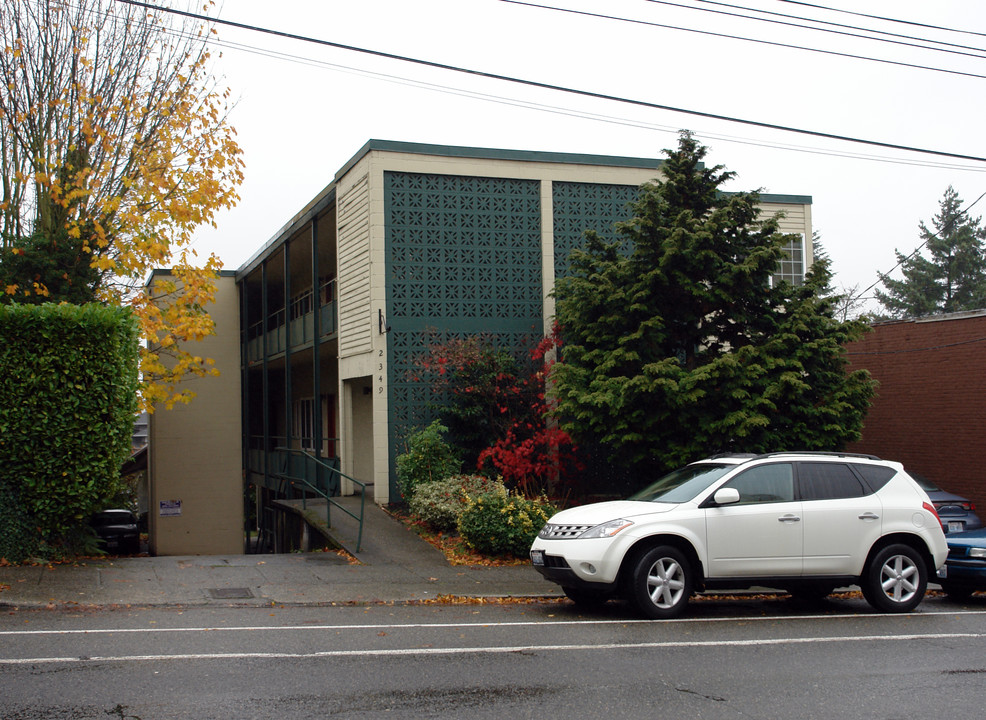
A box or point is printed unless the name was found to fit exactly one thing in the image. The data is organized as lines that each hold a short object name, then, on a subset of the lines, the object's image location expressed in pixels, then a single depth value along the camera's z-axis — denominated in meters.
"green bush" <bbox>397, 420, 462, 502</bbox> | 16.62
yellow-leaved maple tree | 15.50
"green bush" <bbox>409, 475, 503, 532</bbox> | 15.00
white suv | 9.56
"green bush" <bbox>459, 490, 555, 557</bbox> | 13.74
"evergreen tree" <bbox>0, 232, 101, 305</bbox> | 15.49
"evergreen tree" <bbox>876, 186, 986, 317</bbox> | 55.34
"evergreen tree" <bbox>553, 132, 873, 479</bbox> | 14.38
